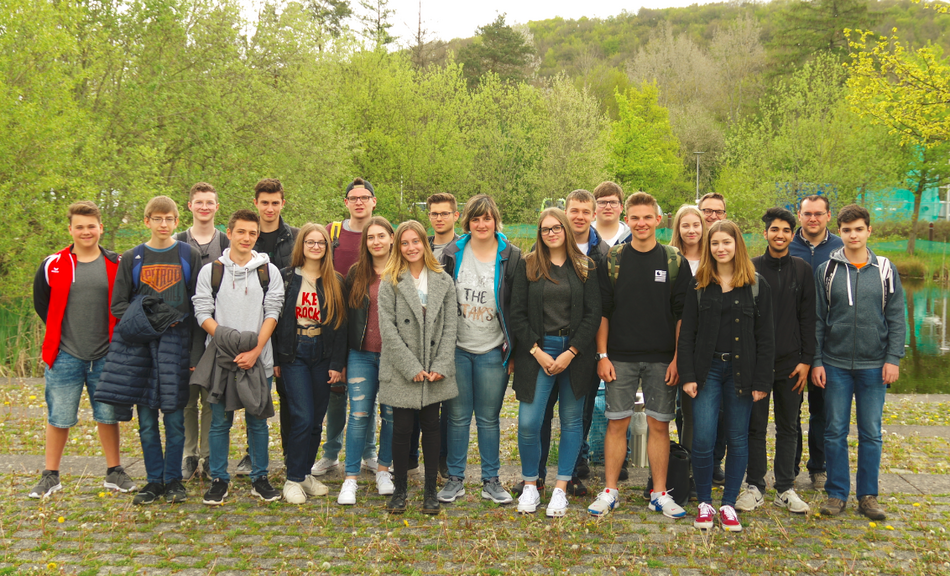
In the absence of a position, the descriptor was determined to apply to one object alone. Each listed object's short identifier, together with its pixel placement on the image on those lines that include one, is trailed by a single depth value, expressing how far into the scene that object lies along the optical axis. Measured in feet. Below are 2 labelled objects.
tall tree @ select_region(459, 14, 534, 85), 166.61
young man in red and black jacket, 16.49
